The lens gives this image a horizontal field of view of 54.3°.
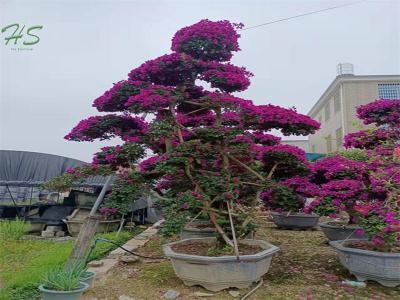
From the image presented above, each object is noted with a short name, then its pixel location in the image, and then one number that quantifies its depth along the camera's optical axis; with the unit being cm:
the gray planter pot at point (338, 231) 493
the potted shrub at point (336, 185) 346
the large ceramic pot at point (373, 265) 323
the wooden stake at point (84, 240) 321
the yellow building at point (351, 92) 1399
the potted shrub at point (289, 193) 379
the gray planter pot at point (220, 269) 318
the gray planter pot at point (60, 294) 263
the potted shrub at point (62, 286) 265
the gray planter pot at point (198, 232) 471
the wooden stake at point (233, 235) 316
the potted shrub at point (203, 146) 333
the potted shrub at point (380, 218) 320
